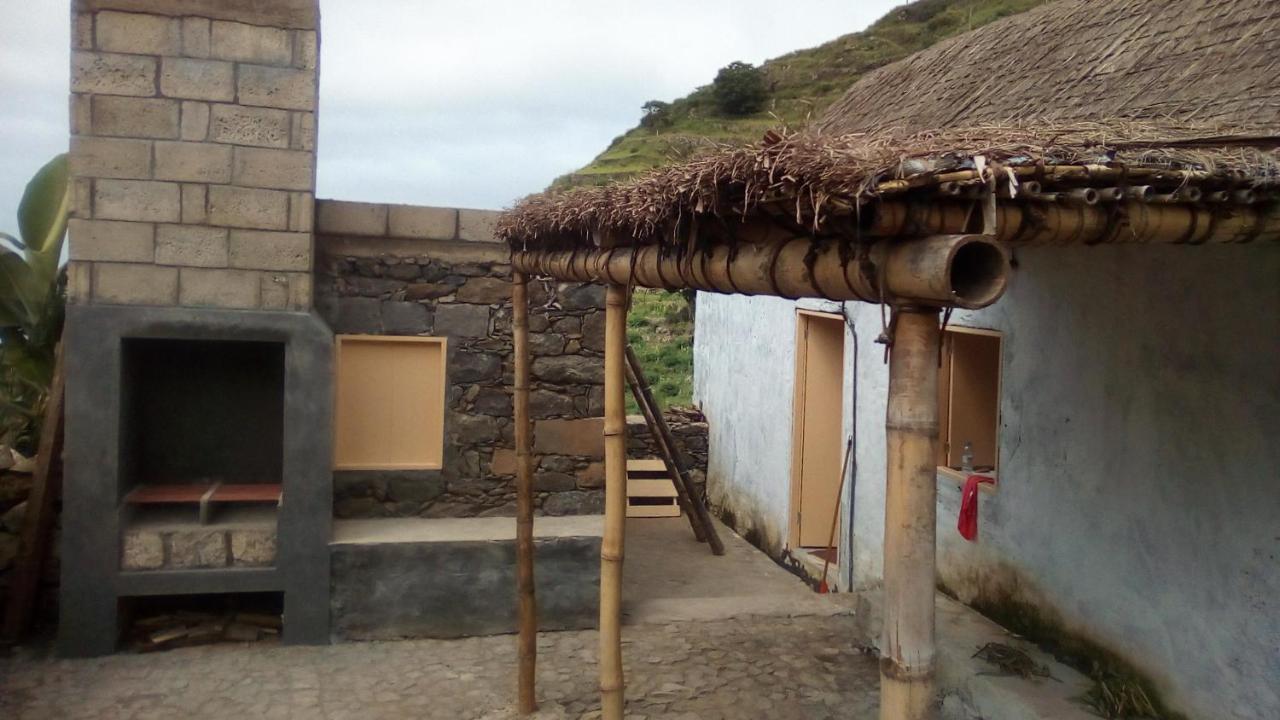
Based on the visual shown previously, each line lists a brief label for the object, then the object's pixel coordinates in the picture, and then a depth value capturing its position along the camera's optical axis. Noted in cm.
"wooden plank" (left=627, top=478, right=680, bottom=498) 1125
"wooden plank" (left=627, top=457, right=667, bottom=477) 1141
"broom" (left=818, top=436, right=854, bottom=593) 824
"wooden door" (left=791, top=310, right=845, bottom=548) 924
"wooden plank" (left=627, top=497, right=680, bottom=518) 1122
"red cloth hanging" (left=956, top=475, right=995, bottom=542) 645
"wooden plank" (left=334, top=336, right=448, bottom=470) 716
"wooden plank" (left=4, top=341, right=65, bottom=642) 660
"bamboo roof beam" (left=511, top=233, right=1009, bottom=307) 247
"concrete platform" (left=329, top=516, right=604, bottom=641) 673
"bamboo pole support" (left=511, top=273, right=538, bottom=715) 592
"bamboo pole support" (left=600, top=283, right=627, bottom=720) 464
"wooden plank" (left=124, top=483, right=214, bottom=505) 665
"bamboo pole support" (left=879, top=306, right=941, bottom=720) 257
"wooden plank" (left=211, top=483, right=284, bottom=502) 677
